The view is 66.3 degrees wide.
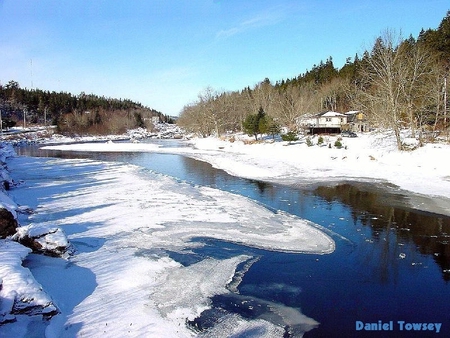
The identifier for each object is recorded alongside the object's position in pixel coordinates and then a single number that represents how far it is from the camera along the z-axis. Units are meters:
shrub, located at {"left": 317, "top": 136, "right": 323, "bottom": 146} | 36.66
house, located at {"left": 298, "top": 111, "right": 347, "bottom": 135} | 52.41
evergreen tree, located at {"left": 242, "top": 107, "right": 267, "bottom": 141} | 47.56
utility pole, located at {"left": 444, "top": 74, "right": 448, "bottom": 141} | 30.09
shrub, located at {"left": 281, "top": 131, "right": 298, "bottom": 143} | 40.62
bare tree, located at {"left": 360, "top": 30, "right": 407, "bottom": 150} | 27.86
